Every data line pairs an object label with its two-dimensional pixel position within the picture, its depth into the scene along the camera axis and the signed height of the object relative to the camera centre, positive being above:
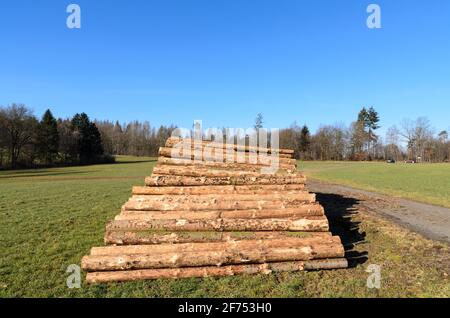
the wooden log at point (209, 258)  6.12 -1.83
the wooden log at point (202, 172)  9.70 -0.39
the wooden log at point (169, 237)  7.04 -1.64
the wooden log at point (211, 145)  11.25 +0.48
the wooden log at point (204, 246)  6.44 -1.70
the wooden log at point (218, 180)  9.38 -0.60
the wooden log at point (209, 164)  10.58 -0.16
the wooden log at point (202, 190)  9.12 -0.84
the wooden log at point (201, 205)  8.24 -1.12
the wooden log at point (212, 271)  5.95 -2.03
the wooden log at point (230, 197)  8.48 -0.98
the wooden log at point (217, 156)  10.90 +0.10
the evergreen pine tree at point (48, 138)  70.31 +4.23
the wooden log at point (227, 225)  7.52 -1.47
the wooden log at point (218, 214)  7.81 -1.30
